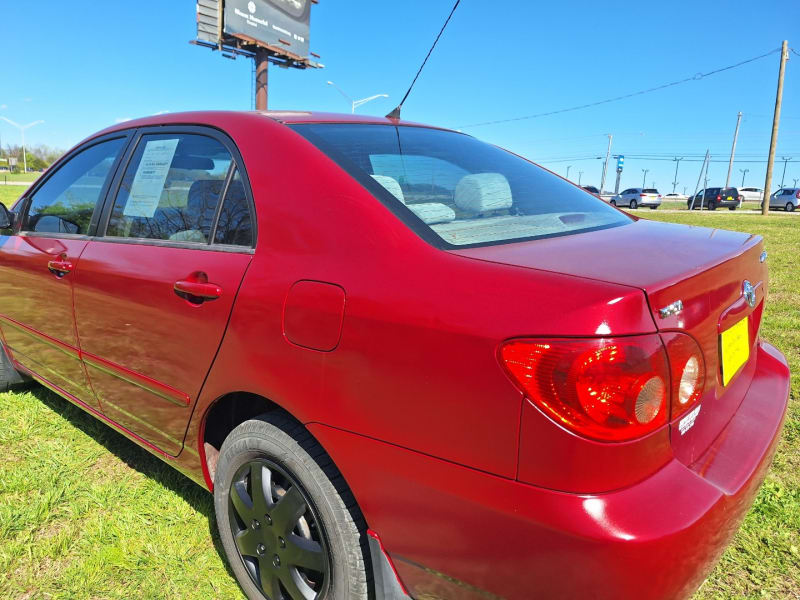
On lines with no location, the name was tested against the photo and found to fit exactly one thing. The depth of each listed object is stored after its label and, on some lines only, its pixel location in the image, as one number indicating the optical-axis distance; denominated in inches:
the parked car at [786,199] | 1289.4
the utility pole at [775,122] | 891.4
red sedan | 43.9
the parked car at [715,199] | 1352.1
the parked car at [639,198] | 1519.4
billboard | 978.1
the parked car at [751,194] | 2440.9
